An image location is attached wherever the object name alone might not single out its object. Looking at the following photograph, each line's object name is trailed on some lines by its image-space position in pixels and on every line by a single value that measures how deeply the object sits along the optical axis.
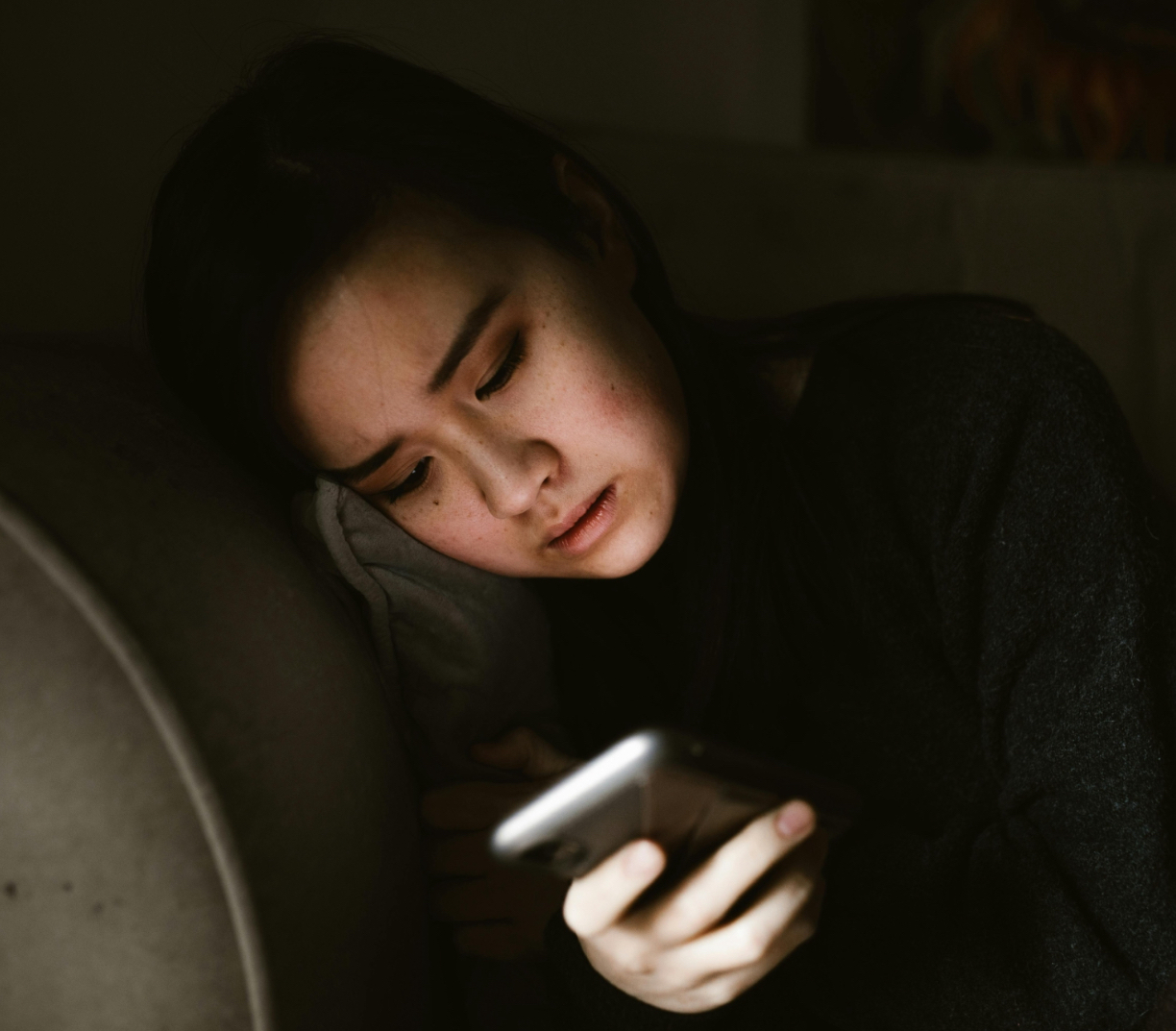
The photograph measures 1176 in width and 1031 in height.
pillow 0.62
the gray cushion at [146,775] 0.34
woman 0.54
